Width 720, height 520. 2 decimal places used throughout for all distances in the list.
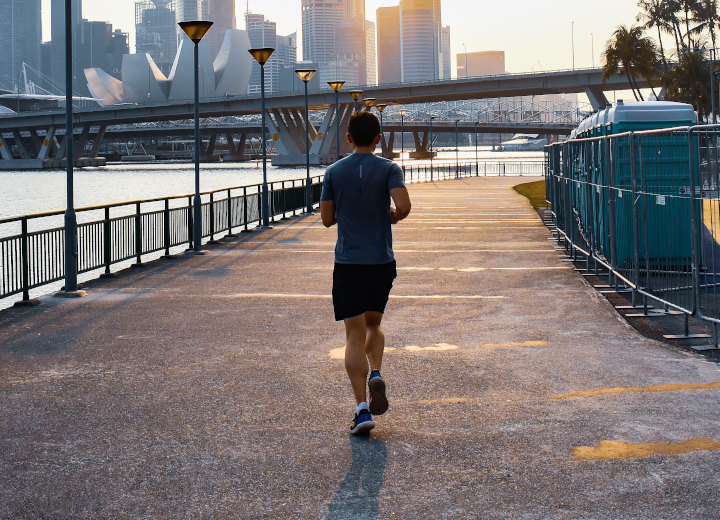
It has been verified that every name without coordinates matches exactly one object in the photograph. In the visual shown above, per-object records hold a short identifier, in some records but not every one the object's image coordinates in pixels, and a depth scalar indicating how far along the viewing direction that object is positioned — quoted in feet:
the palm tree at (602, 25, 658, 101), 223.92
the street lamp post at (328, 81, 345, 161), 135.23
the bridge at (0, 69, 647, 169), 334.24
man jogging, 19.60
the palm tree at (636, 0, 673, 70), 221.05
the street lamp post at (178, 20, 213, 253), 63.10
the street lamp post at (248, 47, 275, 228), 82.99
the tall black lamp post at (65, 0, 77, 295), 42.47
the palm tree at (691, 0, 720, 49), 217.15
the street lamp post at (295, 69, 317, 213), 106.11
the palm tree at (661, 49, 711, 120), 211.41
